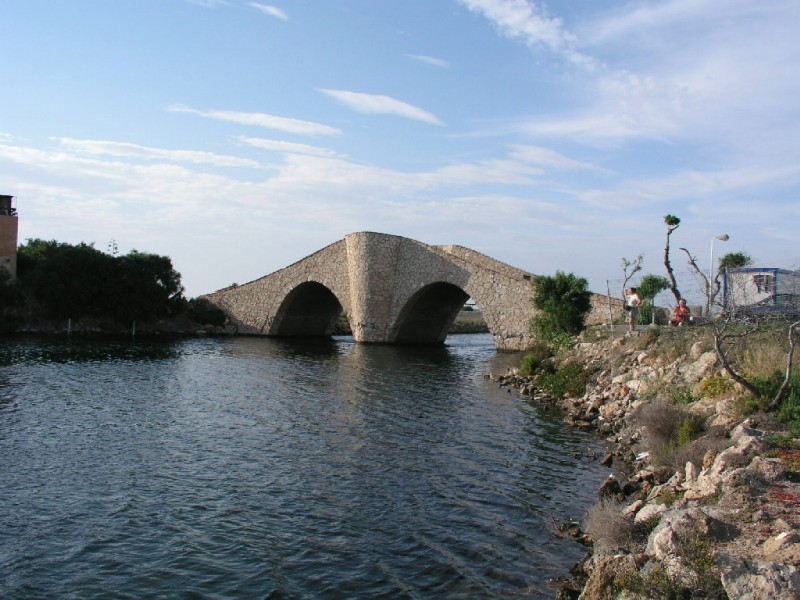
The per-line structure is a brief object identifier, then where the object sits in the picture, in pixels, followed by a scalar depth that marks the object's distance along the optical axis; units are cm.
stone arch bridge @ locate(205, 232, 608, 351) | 4466
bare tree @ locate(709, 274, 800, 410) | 1360
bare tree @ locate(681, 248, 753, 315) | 1879
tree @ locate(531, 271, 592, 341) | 3469
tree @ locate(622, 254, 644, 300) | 2859
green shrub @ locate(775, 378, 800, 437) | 1265
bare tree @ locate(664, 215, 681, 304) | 2704
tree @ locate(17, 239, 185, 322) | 5547
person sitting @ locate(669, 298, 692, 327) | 2500
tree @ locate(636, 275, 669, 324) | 4697
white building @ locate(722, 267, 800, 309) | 2275
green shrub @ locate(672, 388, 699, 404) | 1639
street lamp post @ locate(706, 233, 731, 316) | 1953
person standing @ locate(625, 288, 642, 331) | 2628
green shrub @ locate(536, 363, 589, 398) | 2450
